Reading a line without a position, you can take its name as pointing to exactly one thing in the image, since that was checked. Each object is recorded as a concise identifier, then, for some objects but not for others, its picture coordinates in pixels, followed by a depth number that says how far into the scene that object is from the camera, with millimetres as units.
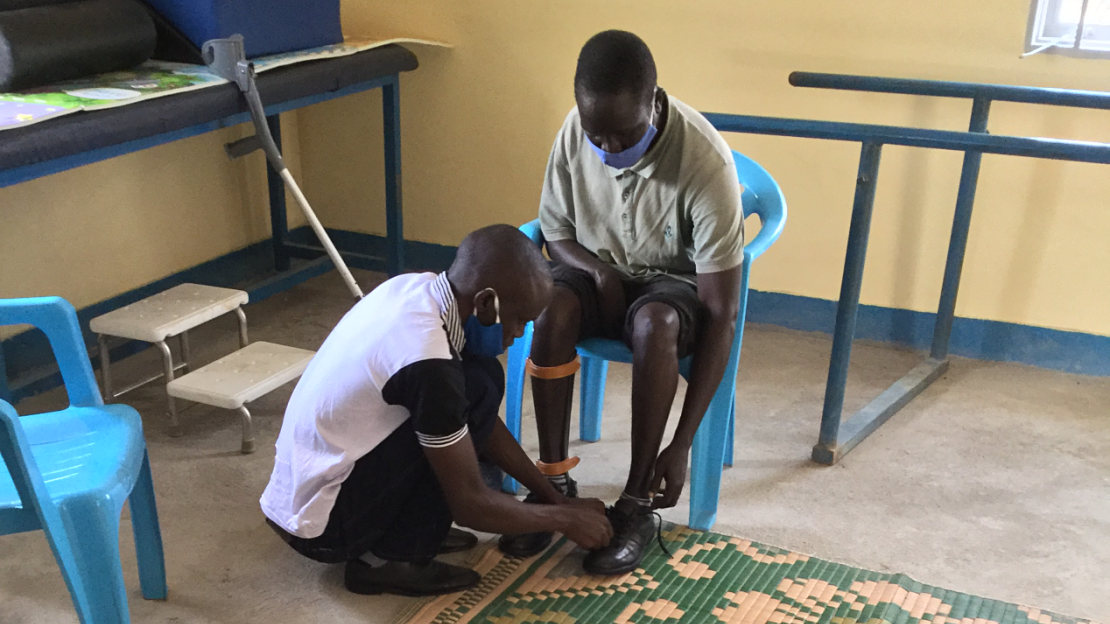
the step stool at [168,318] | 2715
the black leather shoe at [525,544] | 2213
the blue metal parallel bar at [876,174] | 2297
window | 3004
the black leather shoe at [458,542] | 2230
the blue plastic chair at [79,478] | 1605
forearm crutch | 2719
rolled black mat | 2502
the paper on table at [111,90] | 2322
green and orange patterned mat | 2020
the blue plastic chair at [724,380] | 2250
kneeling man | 1816
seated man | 2031
